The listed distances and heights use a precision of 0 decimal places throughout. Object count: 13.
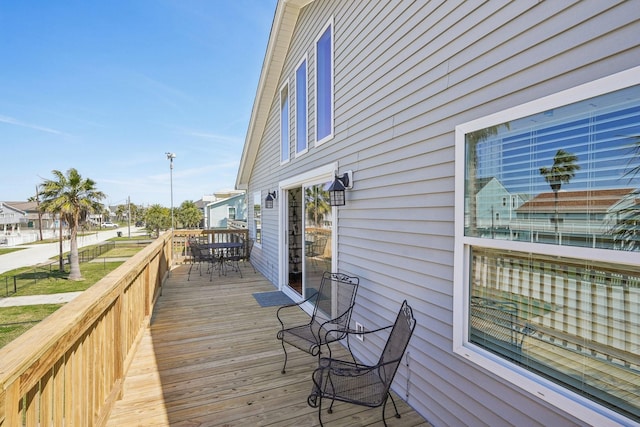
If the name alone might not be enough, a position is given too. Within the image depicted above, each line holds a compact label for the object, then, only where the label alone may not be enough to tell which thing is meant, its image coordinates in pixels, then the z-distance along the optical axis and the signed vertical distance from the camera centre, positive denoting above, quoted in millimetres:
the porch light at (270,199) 6876 +312
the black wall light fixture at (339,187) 3617 +300
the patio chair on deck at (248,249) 9469 -1106
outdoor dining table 7983 -987
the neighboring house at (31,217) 59316 -799
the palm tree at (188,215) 33094 -215
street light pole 19125 +3376
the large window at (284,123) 6250 +1830
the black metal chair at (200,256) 7898 -1099
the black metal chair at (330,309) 3161 -1166
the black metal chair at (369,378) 2154 -1262
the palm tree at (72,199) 16609 +742
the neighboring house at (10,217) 51875 -724
